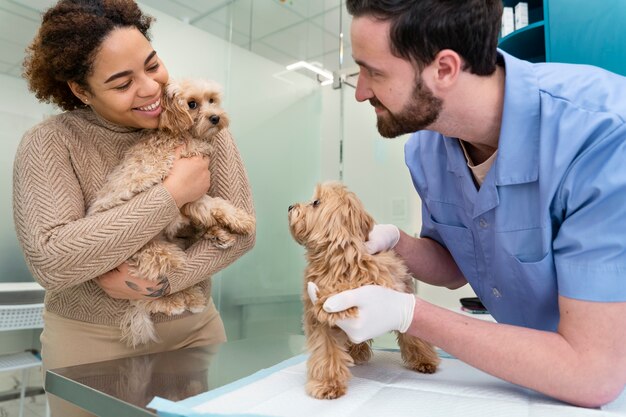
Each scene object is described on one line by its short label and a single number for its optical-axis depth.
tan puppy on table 0.91
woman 1.05
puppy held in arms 1.22
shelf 2.79
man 0.82
